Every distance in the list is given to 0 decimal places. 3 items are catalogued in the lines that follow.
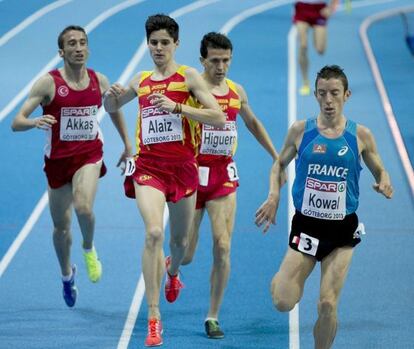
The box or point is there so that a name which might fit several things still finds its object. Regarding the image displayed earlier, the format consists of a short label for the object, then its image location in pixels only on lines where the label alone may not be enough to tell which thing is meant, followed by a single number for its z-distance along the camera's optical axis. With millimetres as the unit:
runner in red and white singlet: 17500
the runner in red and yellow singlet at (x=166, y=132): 15937
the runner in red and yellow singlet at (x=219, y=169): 17109
